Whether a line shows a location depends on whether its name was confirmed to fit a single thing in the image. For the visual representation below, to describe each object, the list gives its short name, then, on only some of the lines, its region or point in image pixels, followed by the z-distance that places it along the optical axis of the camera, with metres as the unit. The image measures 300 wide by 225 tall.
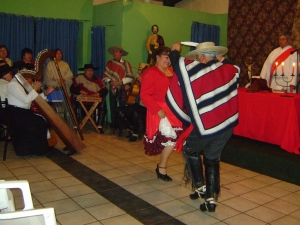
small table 5.77
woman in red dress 3.27
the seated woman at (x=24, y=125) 4.25
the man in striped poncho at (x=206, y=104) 2.57
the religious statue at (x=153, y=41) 6.66
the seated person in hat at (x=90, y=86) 5.99
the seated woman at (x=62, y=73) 5.80
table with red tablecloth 3.73
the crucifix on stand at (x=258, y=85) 4.27
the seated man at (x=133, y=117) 5.44
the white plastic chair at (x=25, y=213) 1.39
